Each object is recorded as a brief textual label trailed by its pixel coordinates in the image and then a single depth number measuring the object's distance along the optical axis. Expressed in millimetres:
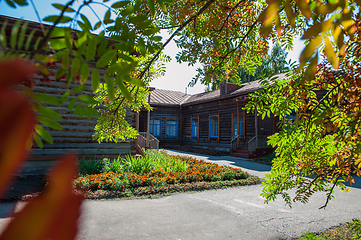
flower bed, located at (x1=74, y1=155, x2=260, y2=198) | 6645
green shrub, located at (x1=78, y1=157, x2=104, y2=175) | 7832
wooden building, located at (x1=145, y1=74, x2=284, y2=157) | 17281
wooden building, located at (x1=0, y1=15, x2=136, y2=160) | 8406
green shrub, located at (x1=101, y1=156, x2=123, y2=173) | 8144
